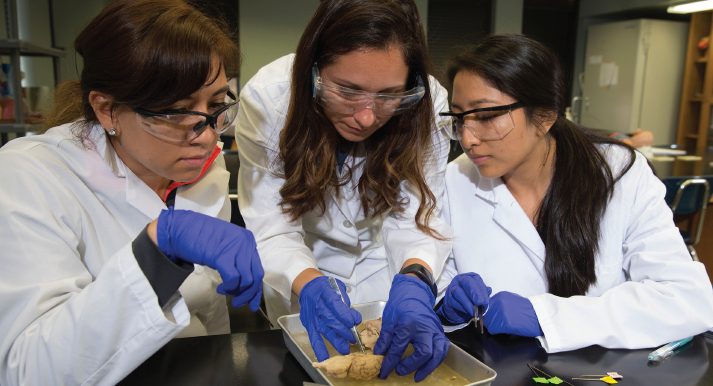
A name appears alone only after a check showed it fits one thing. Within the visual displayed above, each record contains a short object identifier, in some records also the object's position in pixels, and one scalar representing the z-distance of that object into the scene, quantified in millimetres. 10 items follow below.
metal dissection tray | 863
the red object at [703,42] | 5887
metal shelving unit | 2660
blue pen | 1040
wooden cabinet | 5914
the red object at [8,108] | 2764
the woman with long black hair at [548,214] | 1216
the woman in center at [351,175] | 1132
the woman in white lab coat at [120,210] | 849
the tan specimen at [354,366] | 912
